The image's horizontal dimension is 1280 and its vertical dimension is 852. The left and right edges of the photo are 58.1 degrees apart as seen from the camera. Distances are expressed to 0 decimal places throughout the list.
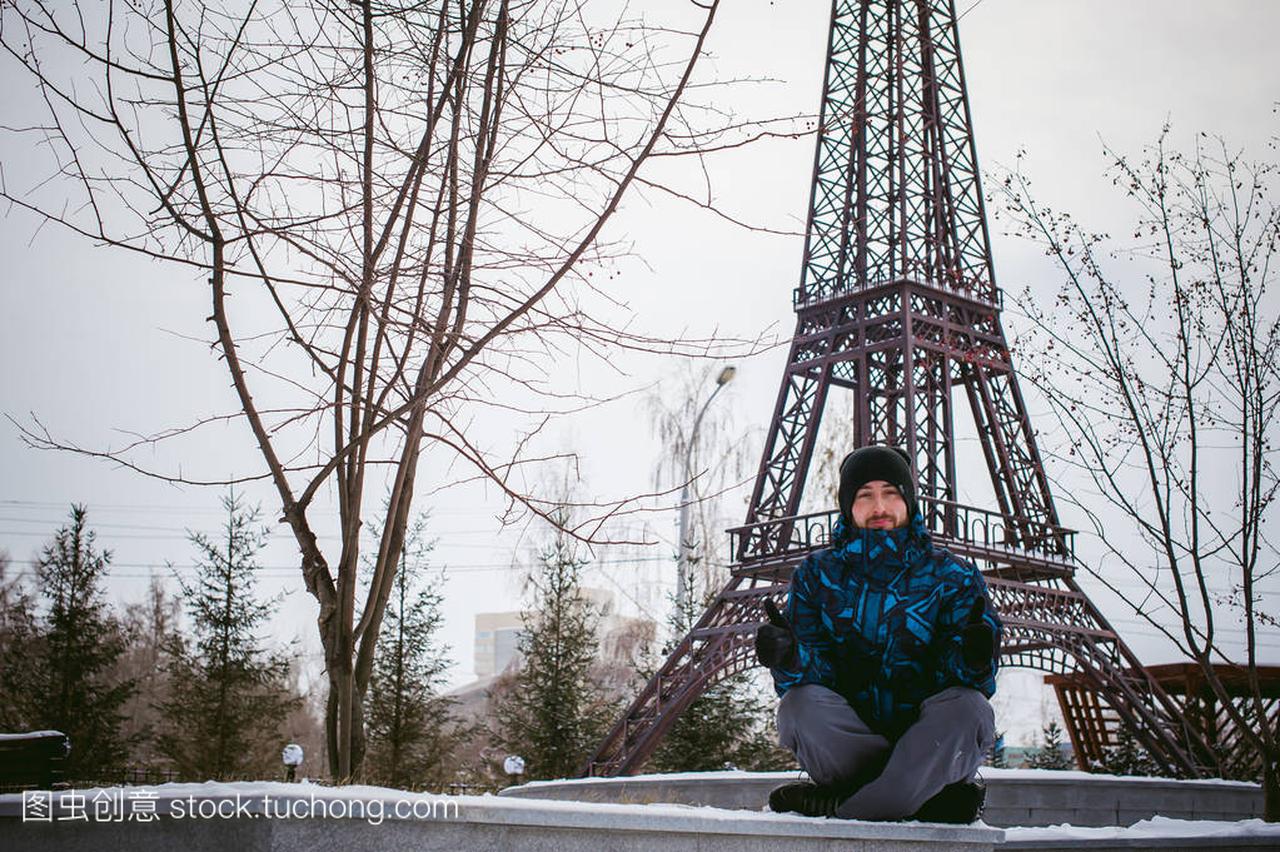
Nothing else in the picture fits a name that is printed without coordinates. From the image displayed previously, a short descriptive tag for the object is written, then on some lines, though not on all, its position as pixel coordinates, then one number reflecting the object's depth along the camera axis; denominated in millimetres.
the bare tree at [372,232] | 3557
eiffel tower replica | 17922
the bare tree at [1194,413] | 7281
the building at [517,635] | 26594
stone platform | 2418
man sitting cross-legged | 3488
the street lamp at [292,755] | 11138
